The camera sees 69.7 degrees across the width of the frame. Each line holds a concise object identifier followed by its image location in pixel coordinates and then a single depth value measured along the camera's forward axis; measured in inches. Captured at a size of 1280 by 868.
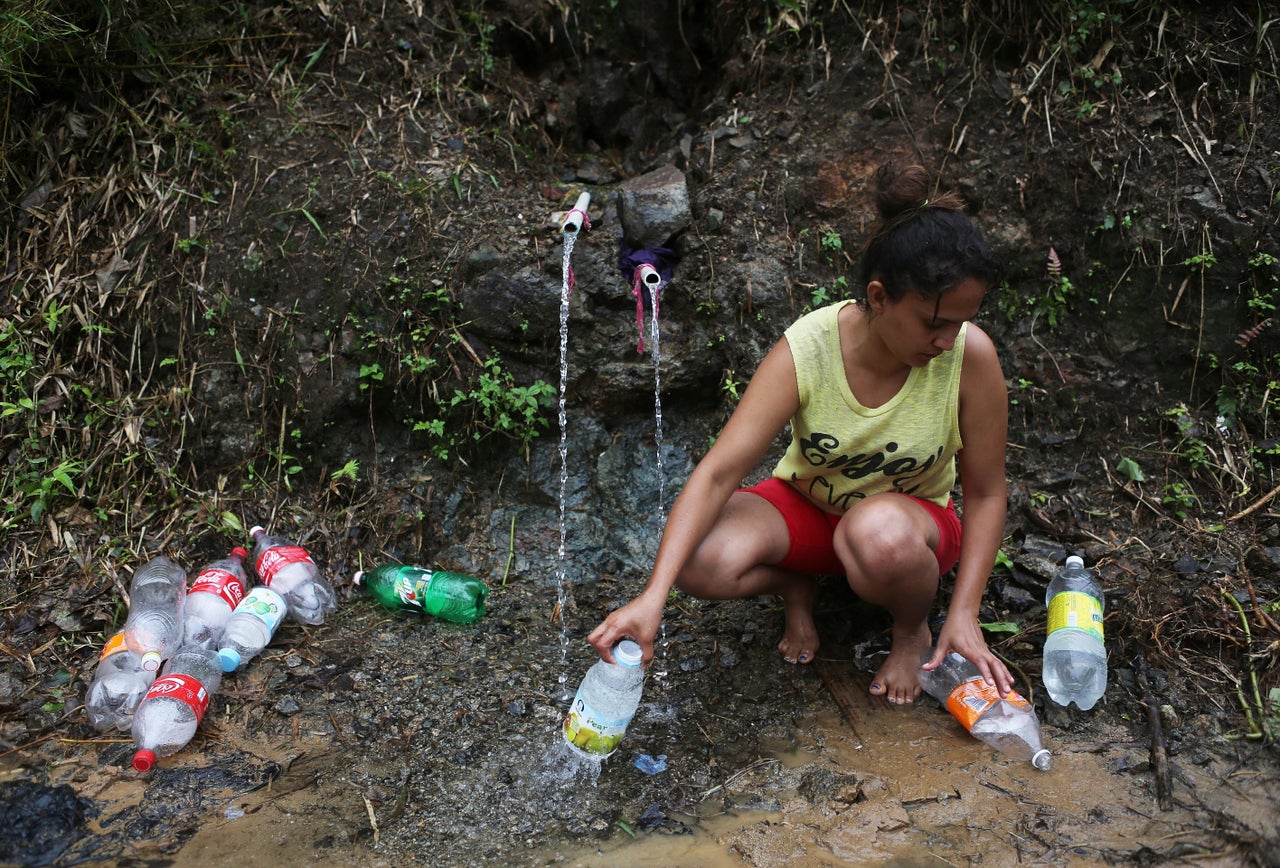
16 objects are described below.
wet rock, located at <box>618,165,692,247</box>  153.0
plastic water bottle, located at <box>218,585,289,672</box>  116.3
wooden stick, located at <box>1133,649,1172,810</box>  89.3
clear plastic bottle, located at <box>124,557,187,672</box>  113.2
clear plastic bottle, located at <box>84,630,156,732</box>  105.6
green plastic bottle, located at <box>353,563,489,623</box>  128.5
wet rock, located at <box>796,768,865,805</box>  92.3
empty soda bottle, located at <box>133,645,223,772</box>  99.2
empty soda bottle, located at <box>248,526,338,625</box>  127.2
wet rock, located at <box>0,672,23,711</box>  108.7
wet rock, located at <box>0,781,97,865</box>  85.2
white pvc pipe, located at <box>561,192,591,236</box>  147.3
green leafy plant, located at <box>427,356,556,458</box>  143.9
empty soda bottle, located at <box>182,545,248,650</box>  117.3
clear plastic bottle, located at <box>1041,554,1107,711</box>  105.0
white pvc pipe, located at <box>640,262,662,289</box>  148.8
